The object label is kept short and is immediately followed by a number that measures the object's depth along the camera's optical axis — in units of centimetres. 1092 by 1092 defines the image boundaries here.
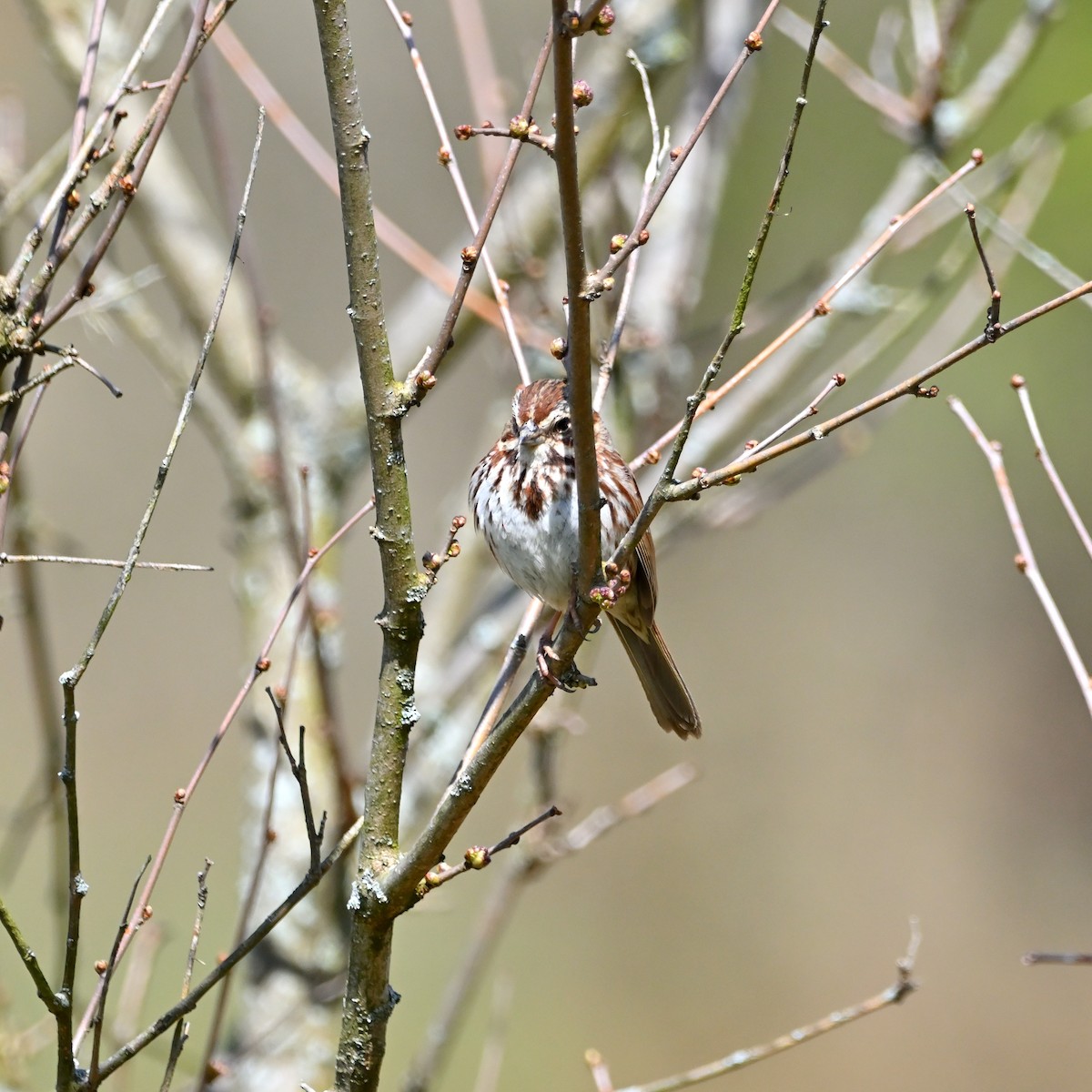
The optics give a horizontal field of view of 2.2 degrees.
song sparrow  910
